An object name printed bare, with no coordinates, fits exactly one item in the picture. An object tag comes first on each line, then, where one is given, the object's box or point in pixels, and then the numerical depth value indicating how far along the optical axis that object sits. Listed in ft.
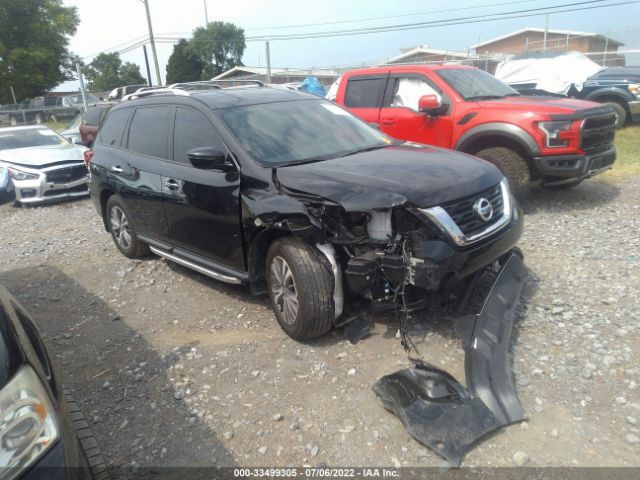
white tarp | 44.27
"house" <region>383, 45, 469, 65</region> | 106.93
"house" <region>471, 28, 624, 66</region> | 58.93
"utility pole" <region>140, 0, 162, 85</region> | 95.20
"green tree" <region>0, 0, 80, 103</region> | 140.56
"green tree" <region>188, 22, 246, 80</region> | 197.26
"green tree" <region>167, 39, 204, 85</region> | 184.85
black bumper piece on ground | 8.64
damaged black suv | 10.71
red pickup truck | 19.75
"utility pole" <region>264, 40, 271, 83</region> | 75.46
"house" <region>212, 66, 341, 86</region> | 86.22
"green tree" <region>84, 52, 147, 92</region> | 215.51
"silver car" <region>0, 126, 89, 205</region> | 31.22
